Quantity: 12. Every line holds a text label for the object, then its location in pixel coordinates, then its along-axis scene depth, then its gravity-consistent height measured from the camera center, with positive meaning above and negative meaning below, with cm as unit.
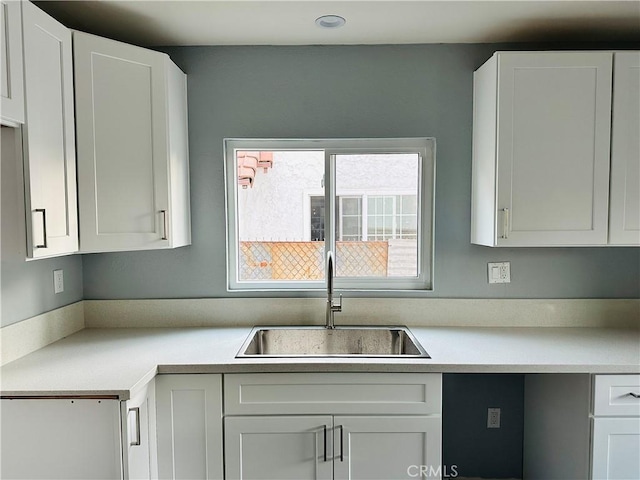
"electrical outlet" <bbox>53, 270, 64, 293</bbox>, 194 -29
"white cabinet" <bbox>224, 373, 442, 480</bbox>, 162 -79
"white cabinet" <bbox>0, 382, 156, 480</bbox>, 138 -72
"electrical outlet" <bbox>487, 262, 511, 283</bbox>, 215 -28
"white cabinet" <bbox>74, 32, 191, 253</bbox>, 168 +30
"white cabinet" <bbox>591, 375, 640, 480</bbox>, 158 -79
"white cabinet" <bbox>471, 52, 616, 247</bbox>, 180 +30
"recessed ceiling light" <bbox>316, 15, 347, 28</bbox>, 181 +86
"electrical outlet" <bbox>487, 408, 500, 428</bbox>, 220 -104
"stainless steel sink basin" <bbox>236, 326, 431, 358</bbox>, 211 -61
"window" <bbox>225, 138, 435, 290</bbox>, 222 +0
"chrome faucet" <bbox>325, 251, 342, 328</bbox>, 204 -40
